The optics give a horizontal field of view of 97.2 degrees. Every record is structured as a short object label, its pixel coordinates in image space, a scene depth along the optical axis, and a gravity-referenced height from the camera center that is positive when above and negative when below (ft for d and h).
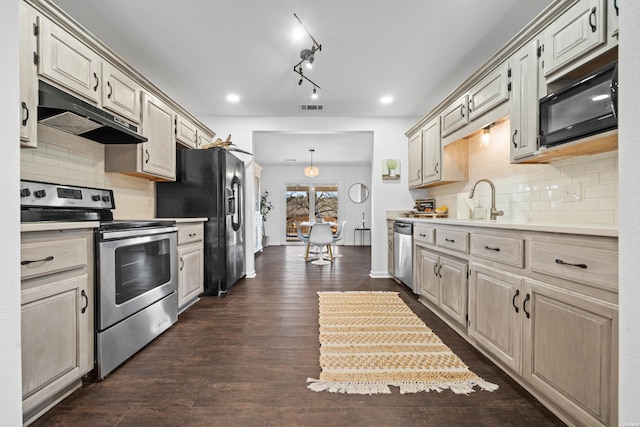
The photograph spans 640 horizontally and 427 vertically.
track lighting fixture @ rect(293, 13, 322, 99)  7.83 +4.72
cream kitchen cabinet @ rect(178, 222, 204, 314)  8.75 -1.75
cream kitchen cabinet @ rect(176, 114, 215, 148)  10.41 +3.10
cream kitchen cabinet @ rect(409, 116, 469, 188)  10.50 +2.04
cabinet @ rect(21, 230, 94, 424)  4.04 -1.66
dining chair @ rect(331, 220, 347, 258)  17.81 -1.66
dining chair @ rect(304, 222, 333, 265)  17.29 -1.50
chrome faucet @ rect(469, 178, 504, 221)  7.99 +0.04
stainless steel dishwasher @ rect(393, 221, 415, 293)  10.59 -1.66
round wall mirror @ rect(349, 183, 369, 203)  28.78 +1.81
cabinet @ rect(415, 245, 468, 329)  7.02 -2.05
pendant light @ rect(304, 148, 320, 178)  23.98 +3.35
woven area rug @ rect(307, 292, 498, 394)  5.14 -3.13
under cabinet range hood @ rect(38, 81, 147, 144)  5.34 +1.97
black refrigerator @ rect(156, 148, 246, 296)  10.64 +0.52
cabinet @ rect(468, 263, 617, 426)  3.59 -2.00
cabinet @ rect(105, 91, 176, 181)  8.19 +1.85
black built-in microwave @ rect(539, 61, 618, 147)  4.43 +1.80
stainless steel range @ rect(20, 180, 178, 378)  5.28 -1.29
